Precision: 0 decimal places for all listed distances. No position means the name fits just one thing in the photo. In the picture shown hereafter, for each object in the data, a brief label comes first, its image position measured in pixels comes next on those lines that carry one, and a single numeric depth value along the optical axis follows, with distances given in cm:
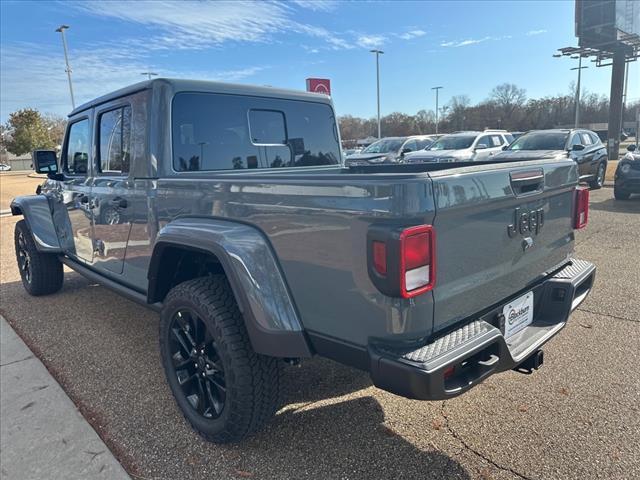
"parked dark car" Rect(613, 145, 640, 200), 1038
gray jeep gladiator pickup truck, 184
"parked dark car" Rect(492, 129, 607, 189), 1152
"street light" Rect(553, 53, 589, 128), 3010
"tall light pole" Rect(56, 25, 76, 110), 2665
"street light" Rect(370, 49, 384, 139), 3865
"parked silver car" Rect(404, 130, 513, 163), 1395
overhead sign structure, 2611
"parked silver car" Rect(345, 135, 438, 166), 1656
